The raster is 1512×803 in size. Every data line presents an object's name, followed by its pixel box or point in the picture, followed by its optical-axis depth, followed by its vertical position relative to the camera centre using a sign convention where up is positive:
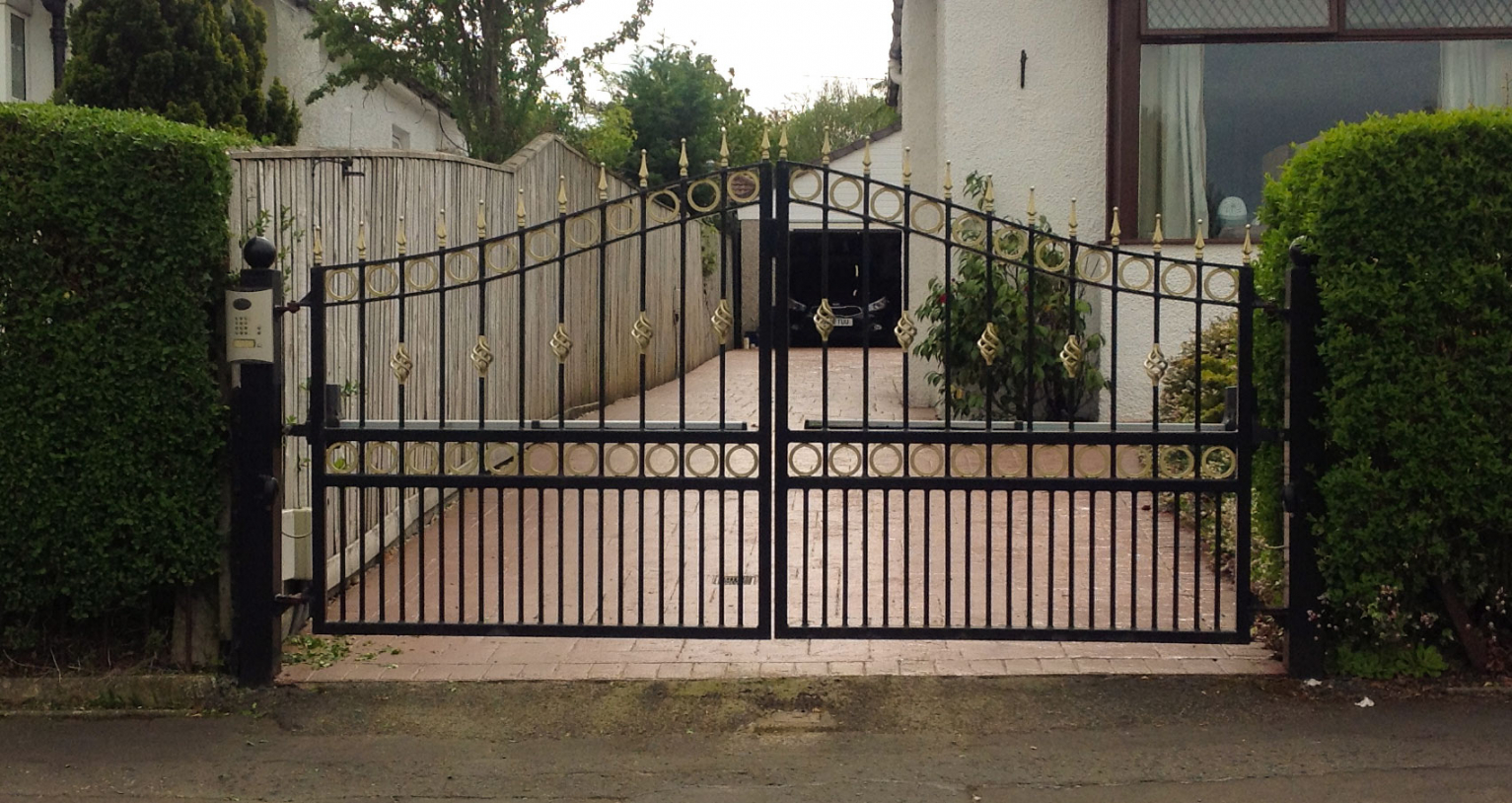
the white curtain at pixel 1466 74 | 11.51 +2.48
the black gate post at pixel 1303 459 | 5.67 -0.26
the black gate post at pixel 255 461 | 5.66 -0.26
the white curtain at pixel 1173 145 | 11.64 +1.96
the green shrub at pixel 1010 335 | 10.80 +0.44
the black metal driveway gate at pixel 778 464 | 5.82 -0.30
